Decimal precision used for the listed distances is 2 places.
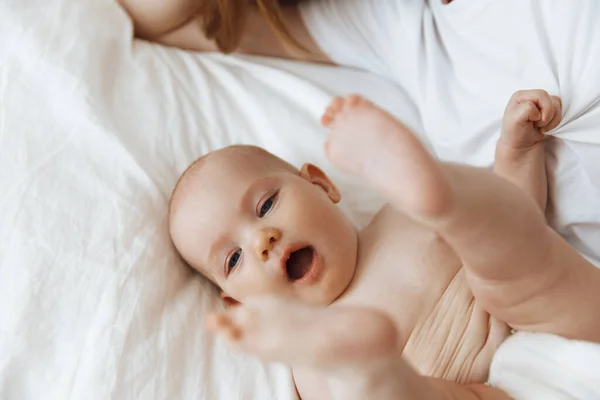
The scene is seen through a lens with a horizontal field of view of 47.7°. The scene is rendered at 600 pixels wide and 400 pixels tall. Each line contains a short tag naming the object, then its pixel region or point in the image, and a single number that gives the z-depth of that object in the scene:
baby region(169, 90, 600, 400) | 0.56
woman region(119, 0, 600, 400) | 0.86
